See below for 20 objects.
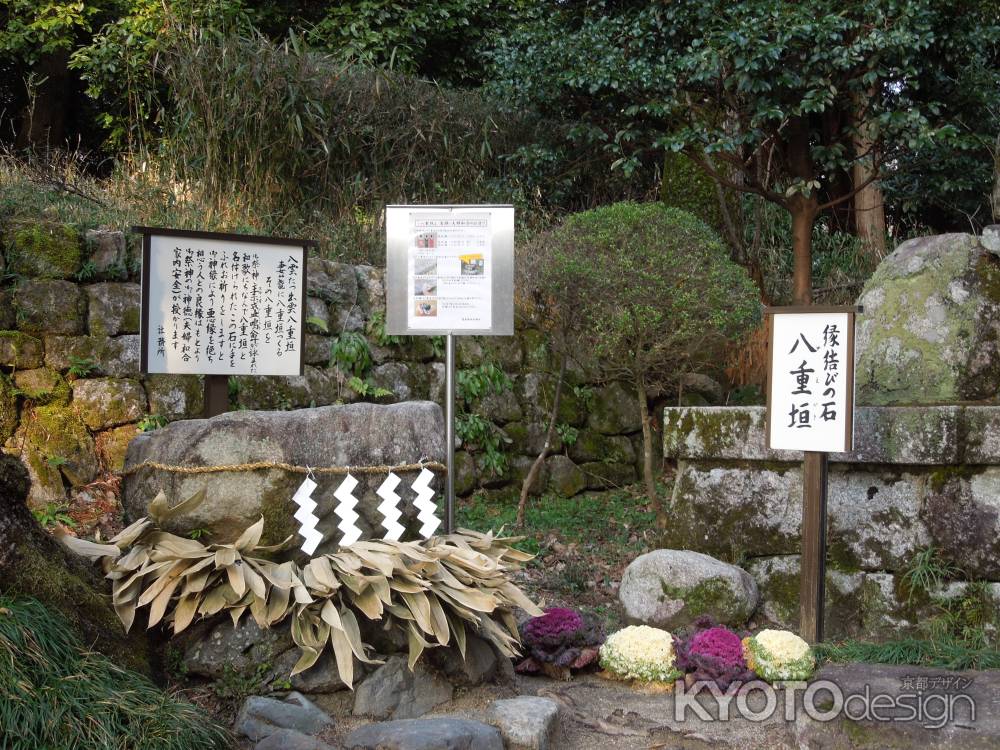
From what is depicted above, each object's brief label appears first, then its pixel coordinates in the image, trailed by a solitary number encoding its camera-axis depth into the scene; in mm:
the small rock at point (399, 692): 3709
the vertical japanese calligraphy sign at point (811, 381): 4438
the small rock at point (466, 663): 3924
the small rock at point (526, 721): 3467
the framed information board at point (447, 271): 5023
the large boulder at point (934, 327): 5121
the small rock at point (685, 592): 4949
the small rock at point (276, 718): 3396
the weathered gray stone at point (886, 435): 4684
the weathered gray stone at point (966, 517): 4633
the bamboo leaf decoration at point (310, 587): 3656
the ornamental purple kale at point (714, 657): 4180
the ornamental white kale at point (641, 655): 4285
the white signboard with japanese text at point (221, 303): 4773
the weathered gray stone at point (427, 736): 3223
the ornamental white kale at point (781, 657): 4125
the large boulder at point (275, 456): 3990
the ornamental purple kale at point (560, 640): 4418
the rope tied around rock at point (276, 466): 3980
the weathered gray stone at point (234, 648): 3713
